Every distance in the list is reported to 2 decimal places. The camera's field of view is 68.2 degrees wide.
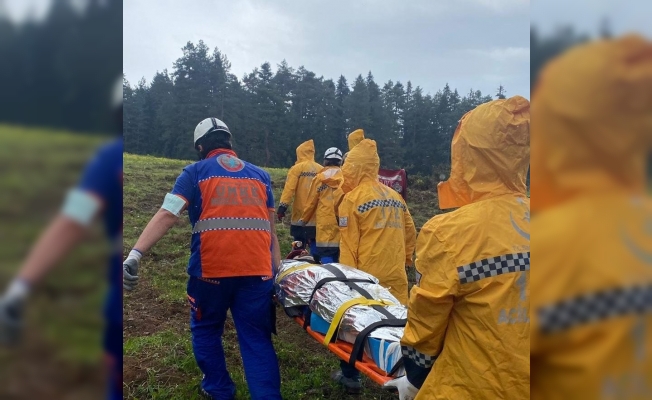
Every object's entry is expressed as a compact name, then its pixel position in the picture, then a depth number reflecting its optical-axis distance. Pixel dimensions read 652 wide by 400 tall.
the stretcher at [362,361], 2.66
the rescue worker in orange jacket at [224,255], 3.59
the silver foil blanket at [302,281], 3.82
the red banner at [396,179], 9.77
